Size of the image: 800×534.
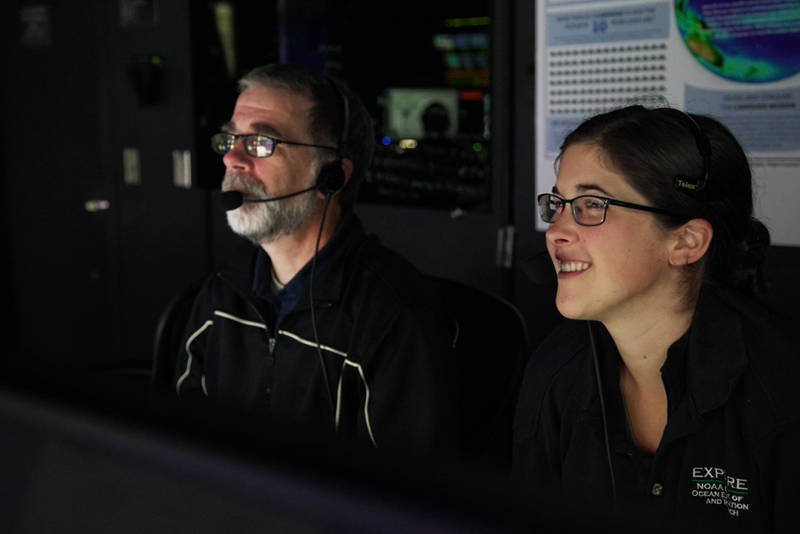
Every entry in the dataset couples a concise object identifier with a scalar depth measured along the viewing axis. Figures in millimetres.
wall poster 2252
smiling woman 1226
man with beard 1607
